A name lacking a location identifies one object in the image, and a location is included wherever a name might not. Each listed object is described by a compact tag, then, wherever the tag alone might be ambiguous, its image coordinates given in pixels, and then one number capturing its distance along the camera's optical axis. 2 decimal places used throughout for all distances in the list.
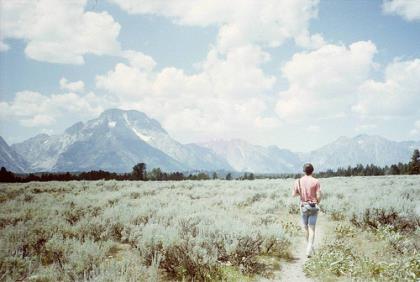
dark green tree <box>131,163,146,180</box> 95.97
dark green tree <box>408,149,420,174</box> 79.56
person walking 9.20
